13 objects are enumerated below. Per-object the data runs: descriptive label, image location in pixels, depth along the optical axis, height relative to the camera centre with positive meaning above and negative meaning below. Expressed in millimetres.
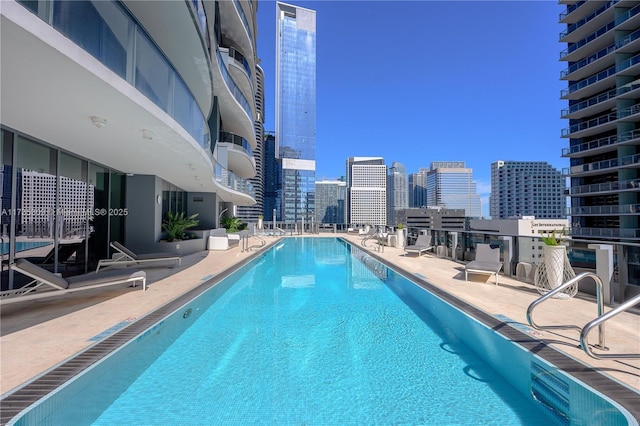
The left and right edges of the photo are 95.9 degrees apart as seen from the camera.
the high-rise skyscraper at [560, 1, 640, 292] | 23859 +9469
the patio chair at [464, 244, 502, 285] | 6092 -980
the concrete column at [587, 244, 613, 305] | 4281 -727
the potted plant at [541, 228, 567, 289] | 4863 -656
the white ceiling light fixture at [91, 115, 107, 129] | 4418 +1499
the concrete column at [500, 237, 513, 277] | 6570 -817
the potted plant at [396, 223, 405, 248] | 14211 -972
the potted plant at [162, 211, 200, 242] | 11094 -354
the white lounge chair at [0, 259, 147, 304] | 4082 -1092
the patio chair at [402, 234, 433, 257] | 10172 -968
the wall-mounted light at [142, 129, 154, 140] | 5193 +1535
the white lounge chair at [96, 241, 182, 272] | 7241 -1112
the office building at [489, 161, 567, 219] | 91688 +9508
